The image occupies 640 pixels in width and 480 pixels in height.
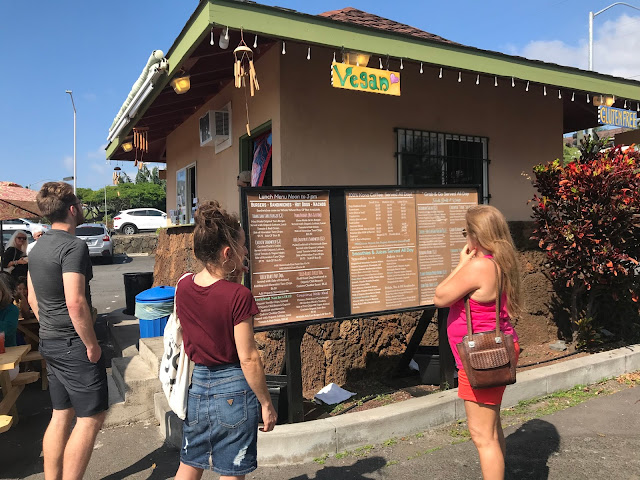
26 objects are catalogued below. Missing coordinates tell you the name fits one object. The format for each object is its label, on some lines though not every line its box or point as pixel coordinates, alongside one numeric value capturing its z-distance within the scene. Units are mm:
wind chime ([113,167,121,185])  10306
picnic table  3619
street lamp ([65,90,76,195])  31042
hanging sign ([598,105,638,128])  5941
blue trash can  5691
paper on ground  4367
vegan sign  4098
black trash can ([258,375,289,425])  3705
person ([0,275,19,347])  4484
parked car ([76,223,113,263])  19312
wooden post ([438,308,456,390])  4367
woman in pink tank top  2564
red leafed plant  5105
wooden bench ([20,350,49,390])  4817
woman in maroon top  2092
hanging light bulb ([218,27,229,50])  3739
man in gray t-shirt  2781
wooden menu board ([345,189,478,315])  3957
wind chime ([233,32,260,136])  3781
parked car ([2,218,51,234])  19983
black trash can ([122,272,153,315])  8398
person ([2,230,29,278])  6625
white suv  26734
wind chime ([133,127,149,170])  8302
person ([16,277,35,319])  5922
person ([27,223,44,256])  21067
